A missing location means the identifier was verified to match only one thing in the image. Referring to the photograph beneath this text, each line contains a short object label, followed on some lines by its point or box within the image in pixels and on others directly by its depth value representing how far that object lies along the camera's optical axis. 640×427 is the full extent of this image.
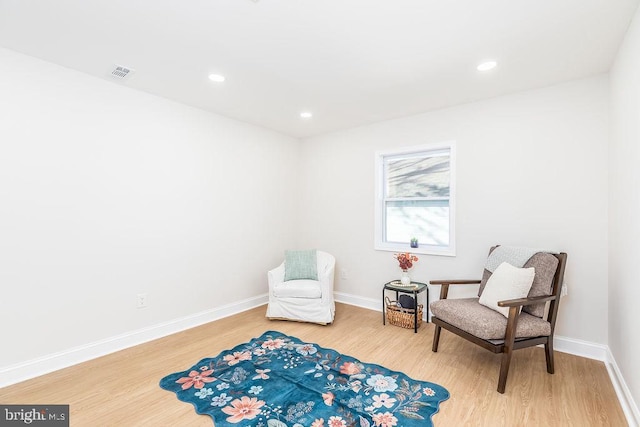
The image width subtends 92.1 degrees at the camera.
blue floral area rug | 1.94
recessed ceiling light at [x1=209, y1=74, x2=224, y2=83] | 2.75
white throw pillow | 2.45
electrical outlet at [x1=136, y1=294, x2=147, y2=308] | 3.07
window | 3.67
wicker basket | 3.44
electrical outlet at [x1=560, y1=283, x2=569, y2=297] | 2.60
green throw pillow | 3.94
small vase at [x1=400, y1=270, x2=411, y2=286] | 3.60
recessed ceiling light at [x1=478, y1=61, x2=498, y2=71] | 2.51
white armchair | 3.54
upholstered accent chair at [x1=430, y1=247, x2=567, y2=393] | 2.27
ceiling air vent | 2.61
